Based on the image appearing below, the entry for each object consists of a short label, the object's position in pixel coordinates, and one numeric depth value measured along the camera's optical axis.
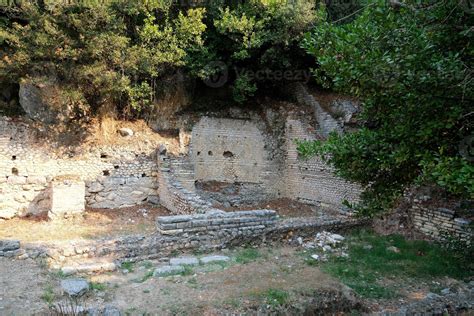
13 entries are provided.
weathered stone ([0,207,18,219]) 11.45
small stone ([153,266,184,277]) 6.82
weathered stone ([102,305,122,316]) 4.91
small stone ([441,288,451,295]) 6.41
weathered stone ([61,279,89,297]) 5.88
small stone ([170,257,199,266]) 7.46
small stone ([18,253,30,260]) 7.60
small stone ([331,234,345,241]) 9.42
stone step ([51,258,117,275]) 6.98
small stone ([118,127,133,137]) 13.81
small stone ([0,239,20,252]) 7.67
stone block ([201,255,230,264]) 7.63
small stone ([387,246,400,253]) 8.69
